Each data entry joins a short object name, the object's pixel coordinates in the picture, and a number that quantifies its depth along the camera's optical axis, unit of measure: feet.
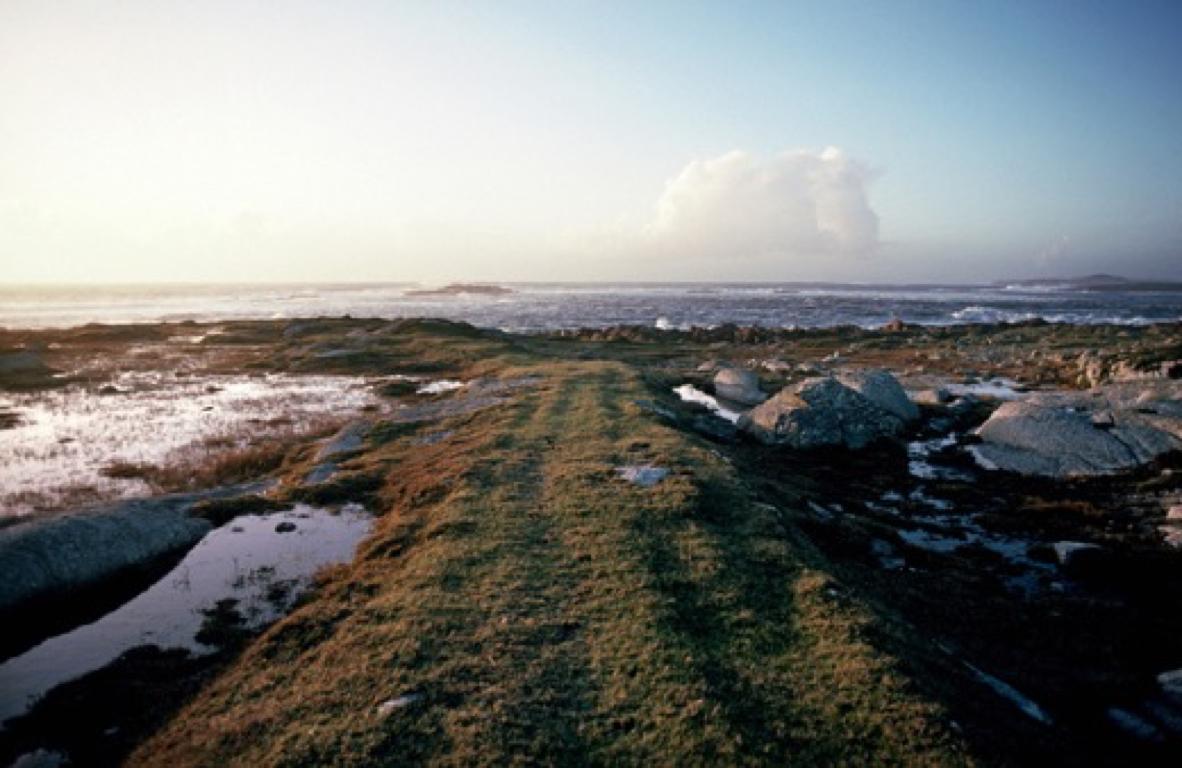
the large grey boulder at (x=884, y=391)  116.78
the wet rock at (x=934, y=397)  134.82
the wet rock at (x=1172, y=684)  38.14
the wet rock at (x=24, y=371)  168.04
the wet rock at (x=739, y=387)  142.61
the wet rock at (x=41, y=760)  33.96
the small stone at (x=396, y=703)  33.68
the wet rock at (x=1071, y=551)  59.93
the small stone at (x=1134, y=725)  35.19
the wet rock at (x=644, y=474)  68.69
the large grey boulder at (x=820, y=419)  103.86
